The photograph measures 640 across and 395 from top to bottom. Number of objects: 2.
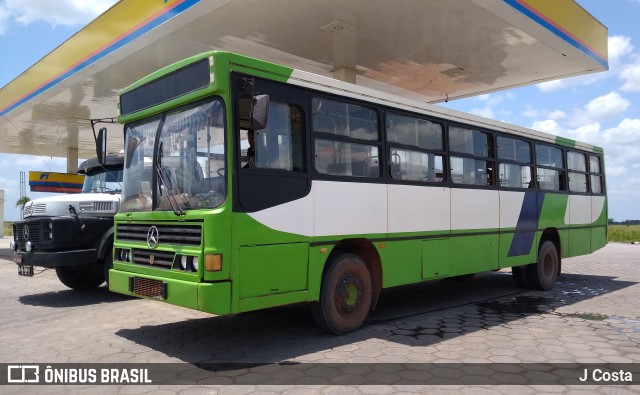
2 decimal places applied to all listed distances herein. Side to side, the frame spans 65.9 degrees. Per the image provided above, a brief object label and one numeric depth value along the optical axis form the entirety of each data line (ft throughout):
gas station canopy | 32.65
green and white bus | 16.35
